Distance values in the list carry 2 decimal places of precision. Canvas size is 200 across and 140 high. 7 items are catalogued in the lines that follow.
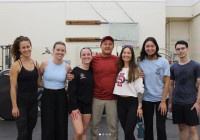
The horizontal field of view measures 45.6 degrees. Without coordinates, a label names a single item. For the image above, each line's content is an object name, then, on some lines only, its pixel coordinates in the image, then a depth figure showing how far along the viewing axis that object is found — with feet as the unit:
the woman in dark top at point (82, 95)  10.86
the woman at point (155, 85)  10.95
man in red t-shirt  11.15
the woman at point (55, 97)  10.87
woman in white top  10.68
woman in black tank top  10.16
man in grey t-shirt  11.32
